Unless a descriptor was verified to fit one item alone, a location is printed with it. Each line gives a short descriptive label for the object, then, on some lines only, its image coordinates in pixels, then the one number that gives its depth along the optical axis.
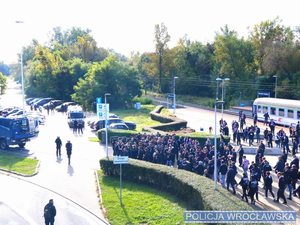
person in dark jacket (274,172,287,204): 16.77
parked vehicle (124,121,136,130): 38.91
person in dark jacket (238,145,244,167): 23.36
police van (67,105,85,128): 40.50
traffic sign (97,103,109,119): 23.20
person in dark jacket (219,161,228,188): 19.11
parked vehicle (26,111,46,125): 43.97
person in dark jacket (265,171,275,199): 17.48
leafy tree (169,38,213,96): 79.56
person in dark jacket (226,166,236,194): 18.14
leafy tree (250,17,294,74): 63.42
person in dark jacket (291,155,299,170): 19.71
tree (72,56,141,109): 57.91
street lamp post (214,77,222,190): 16.17
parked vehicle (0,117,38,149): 29.52
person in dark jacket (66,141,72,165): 25.27
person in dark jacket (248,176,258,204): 16.78
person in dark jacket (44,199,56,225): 14.55
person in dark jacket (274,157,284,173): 19.89
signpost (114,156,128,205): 17.84
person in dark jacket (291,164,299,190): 17.94
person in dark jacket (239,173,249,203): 17.14
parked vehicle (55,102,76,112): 56.78
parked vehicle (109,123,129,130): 35.44
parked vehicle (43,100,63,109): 57.47
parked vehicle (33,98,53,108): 61.83
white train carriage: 38.66
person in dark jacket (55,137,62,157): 26.94
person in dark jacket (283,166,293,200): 17.39
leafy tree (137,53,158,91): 85.05
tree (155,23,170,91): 80.75
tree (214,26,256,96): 67.44
